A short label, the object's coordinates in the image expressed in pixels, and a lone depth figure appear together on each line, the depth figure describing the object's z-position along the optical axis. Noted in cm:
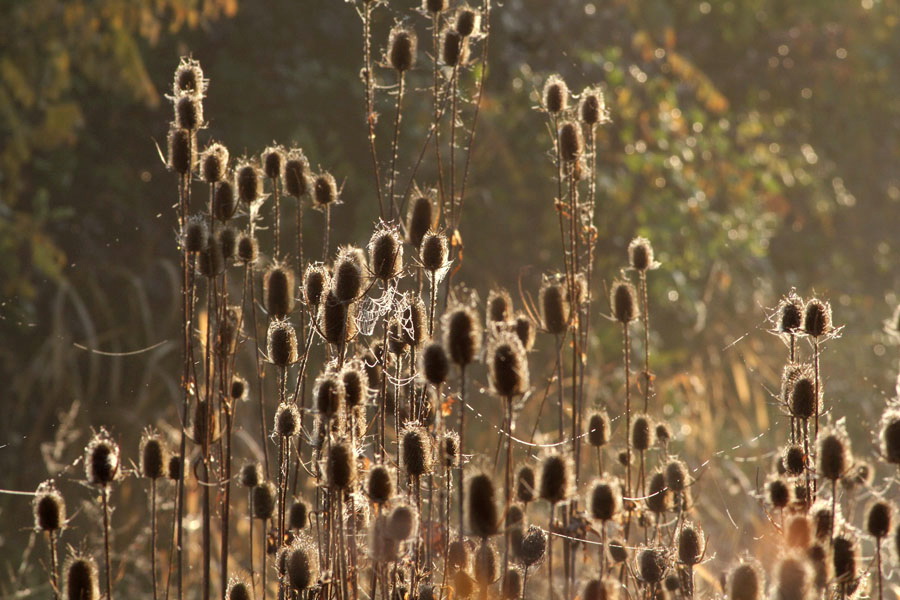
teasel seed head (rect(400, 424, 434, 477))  891
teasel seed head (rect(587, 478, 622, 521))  893
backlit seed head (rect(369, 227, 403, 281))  904
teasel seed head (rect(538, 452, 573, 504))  877
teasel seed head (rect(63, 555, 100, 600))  893
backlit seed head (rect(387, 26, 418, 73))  934
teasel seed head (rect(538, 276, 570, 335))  910
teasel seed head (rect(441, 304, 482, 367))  875
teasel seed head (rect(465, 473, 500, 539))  873
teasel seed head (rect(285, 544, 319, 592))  893
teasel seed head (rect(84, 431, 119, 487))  895
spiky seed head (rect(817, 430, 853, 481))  875
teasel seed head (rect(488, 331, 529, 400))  874
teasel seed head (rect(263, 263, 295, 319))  912
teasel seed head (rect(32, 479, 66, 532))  892
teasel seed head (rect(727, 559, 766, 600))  865
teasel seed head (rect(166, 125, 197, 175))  909
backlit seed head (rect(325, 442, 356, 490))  881
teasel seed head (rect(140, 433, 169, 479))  909
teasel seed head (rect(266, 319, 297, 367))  908
